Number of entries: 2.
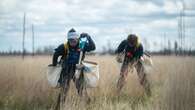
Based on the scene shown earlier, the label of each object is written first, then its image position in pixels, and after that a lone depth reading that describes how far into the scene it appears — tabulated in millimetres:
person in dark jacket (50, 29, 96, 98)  10508
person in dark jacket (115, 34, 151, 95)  12383
